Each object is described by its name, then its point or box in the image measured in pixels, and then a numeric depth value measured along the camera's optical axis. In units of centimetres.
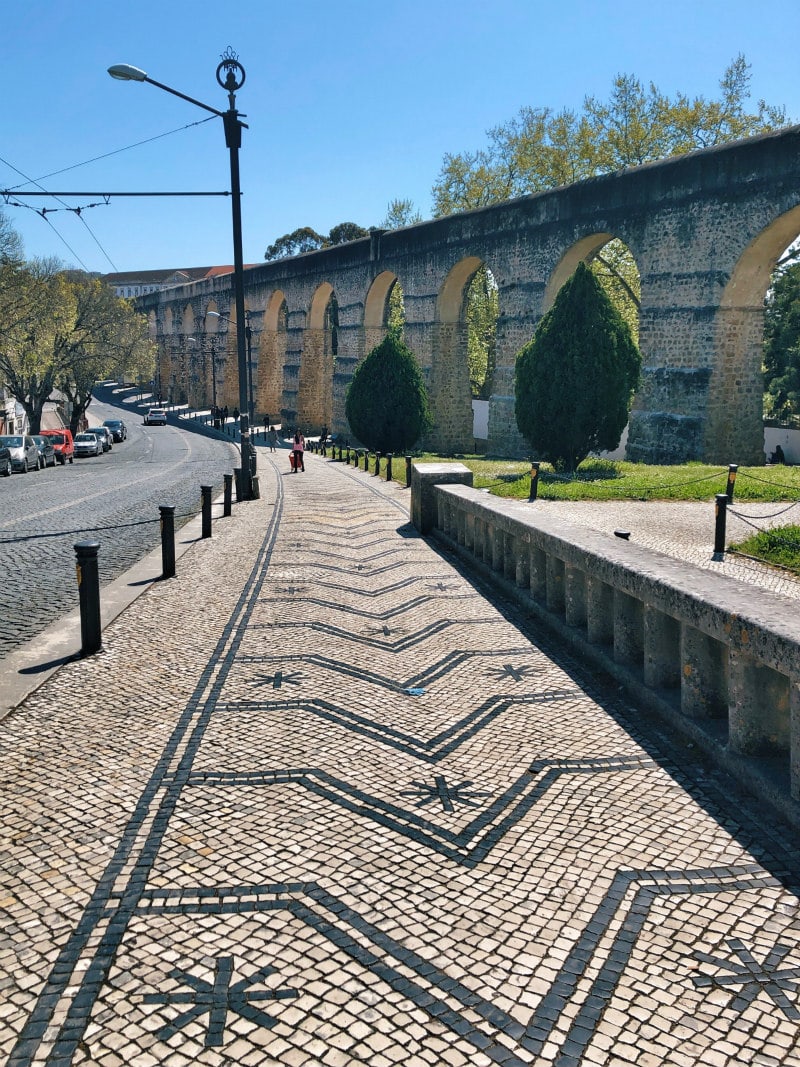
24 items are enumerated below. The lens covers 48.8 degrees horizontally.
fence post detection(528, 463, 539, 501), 1536
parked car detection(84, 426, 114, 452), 4166
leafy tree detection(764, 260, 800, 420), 3262
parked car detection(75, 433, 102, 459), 3753
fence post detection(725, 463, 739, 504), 1314
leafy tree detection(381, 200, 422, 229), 5797
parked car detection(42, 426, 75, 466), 3416
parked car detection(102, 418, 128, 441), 5125
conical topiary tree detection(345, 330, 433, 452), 2753
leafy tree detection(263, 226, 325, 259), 9638
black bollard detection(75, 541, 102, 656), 639
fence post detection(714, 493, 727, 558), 1038
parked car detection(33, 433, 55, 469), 3167
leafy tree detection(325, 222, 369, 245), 8600
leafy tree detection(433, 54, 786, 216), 3719
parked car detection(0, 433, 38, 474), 2814
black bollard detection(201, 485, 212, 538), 1260
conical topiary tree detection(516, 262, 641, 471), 1902
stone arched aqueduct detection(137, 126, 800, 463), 2116
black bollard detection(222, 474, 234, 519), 1546
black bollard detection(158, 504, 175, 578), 932
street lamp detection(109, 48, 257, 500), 1428
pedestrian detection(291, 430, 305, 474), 2654
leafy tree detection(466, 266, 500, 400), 4722
